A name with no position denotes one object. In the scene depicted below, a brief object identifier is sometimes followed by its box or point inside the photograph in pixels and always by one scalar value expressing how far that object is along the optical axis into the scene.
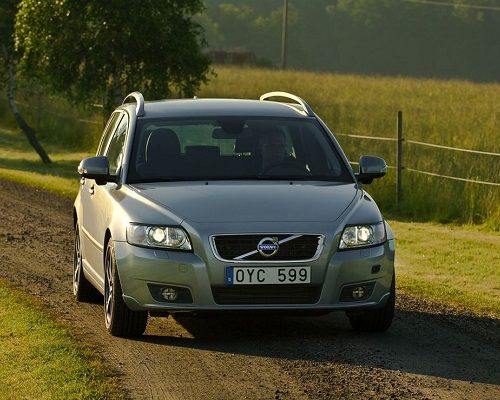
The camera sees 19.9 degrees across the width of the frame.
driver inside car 10.54
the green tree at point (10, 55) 31.31
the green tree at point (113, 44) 27.03
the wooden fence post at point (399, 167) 22.20
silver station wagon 9.29
